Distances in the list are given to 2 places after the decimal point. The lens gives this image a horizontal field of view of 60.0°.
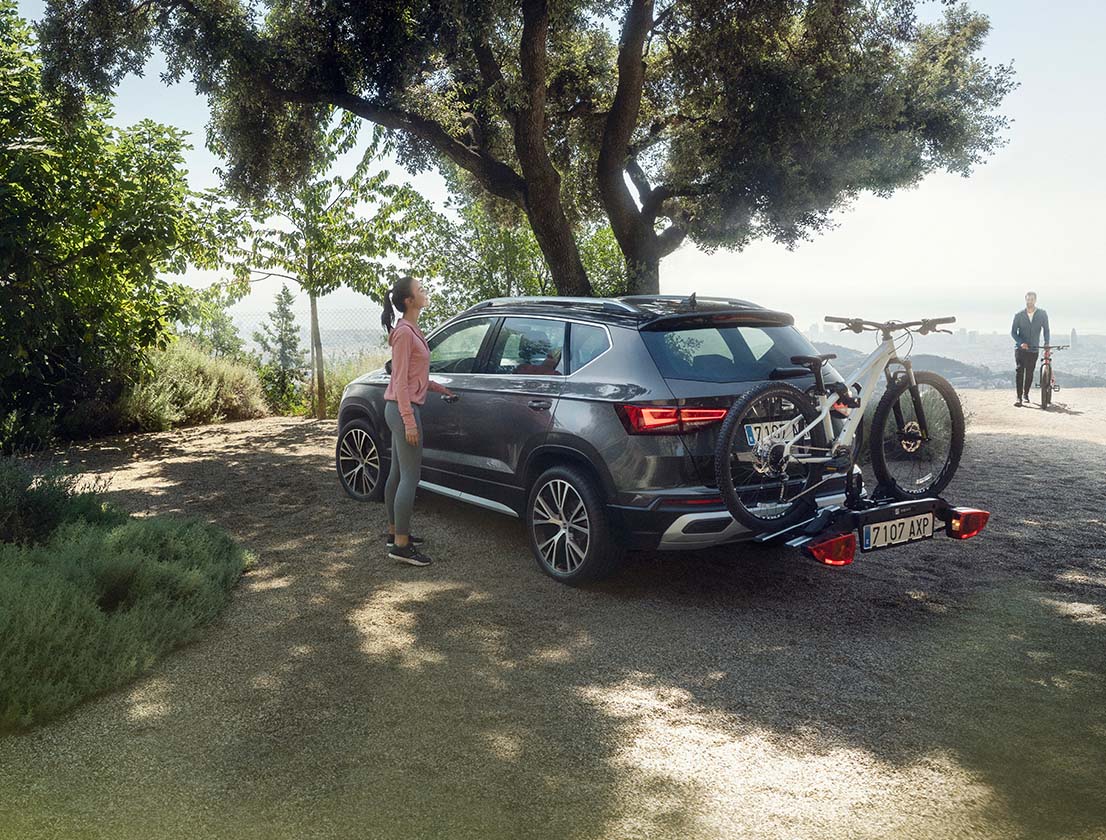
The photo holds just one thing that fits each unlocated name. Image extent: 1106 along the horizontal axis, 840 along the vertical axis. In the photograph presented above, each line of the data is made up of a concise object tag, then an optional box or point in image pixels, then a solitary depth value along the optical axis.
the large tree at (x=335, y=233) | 17.41
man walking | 18.62
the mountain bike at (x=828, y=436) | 5.70
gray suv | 5.78
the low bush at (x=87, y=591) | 4.62
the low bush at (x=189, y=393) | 15.17
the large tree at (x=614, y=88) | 13.98
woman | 6.81
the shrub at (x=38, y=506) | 7.01
